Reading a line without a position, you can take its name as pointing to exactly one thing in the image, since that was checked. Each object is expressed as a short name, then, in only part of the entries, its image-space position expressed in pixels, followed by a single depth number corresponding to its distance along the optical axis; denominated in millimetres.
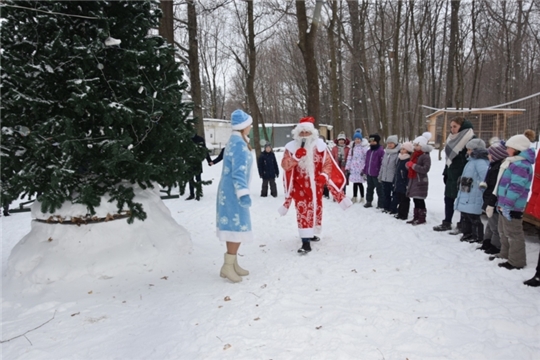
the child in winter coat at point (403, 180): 7230
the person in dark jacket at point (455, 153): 5812
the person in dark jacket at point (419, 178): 6711
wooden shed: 19375
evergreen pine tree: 4055
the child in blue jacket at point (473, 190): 5301
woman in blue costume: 4078
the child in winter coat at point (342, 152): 10675
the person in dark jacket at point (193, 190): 9562
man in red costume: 5418
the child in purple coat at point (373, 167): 8492
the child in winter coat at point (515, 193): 4188
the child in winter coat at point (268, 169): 10445
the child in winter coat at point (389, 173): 7844
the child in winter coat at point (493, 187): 4789
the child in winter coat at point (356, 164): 9344
